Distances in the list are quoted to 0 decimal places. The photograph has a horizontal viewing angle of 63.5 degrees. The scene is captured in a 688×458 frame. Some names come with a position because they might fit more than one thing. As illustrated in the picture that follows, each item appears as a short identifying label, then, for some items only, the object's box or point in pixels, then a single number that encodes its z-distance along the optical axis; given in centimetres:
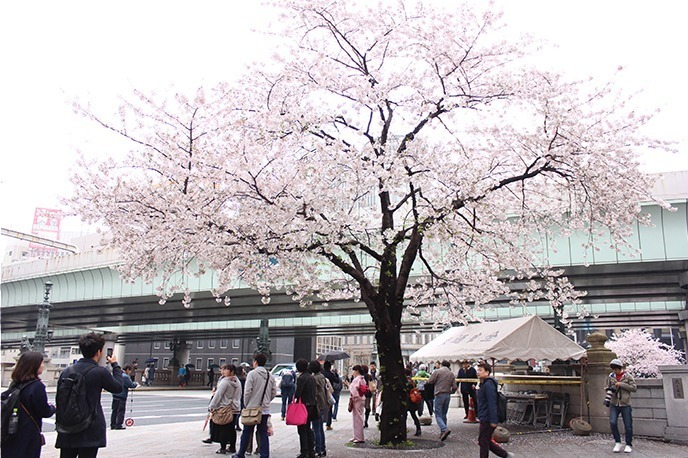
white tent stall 1362
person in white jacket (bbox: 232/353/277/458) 954
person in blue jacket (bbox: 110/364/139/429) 1473
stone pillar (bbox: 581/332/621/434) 1428
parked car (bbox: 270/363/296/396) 3747
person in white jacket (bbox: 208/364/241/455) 1047
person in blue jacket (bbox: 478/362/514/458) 909
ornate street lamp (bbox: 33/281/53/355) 2881
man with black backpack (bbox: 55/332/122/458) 607
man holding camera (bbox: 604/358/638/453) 1131
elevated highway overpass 2609
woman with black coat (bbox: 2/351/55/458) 549
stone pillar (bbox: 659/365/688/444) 1242
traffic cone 1789
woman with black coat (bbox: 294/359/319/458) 986
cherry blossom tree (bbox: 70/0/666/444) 1184
